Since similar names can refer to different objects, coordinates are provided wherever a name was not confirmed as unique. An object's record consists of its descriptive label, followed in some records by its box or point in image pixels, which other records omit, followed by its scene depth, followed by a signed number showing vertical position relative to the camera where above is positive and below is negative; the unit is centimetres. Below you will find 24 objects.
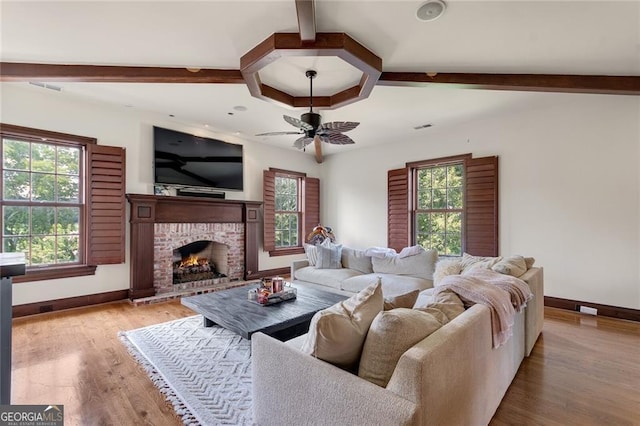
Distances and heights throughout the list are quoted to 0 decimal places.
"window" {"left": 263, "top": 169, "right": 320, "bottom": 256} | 596 +15
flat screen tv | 461 +92
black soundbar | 487 +38
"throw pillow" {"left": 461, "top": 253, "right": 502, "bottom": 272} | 296 -49
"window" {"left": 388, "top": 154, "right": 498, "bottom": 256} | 458 +18
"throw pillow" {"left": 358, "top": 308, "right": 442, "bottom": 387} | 121 -52
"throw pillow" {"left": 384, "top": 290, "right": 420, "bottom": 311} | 162 -48
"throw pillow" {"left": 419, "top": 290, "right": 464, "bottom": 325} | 155 -51
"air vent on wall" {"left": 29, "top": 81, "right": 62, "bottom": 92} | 342 +154
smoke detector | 205 +146
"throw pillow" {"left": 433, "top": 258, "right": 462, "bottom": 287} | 315 -58
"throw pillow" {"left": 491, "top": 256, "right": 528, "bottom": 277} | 260 -46
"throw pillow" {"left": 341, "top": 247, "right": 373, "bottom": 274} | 445 -68
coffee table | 237 -86
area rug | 189 -123
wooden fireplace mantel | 427 -4
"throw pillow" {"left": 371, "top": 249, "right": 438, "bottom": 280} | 391 -67
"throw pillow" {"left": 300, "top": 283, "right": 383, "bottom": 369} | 130 -53
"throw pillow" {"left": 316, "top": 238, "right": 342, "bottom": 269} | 456 -64
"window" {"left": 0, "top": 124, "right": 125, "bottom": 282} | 360 +19
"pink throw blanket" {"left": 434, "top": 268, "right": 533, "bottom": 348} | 174 -51
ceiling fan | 310 +93
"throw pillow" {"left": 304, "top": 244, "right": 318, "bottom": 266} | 470 -61
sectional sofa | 105 -70
